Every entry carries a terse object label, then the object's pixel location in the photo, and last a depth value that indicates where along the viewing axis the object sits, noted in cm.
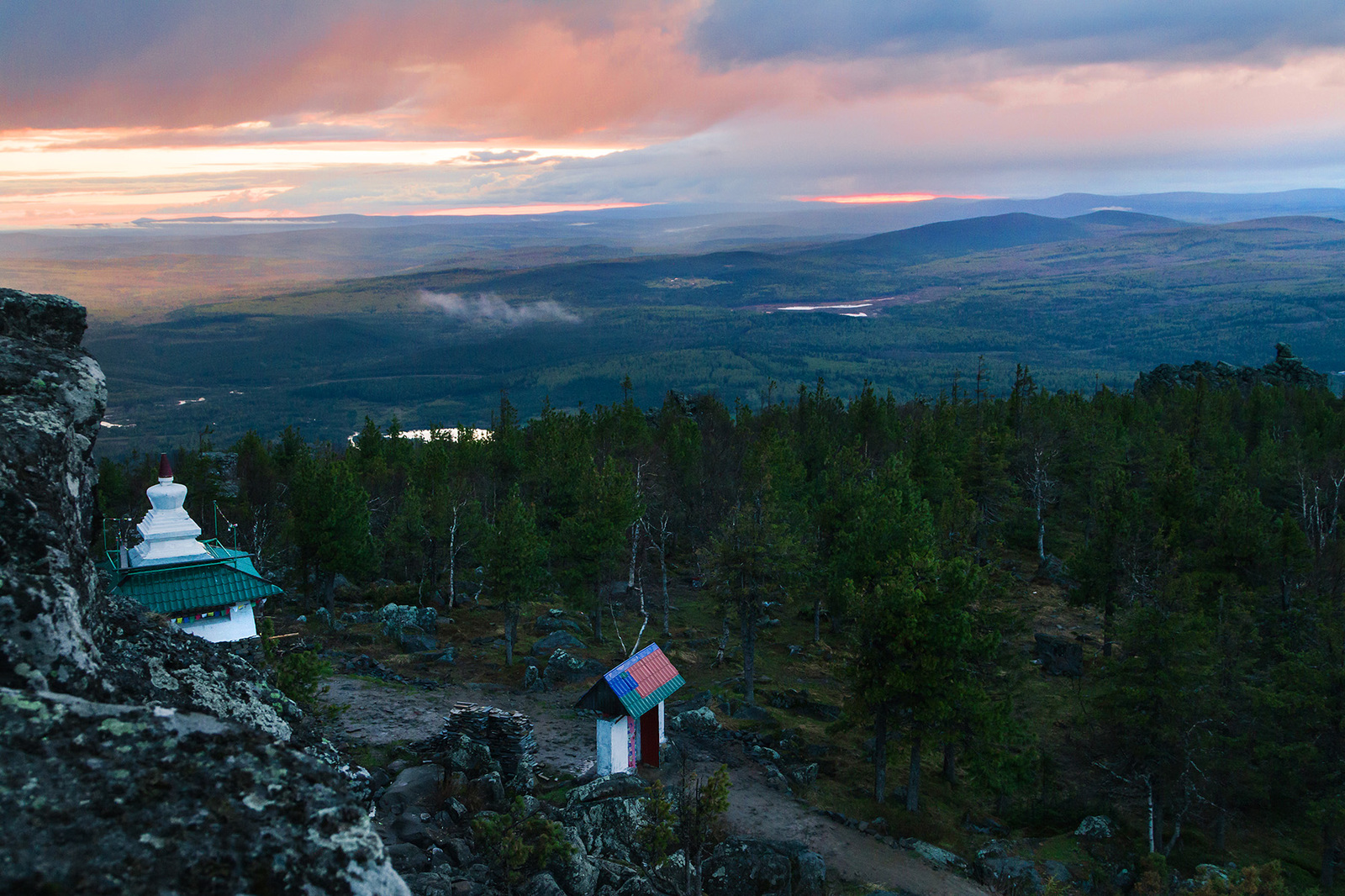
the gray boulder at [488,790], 2055
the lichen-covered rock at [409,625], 3866
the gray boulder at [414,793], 1909
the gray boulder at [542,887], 1520
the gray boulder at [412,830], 1684
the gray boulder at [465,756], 2250
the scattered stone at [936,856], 2248
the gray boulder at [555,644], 3922
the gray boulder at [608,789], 2084
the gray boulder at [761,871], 1884
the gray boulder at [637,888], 1634
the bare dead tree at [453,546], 4710
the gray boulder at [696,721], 2944
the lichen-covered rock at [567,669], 3509
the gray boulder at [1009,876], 2191
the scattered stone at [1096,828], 2745
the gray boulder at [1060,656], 4359
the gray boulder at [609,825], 1884
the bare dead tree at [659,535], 4513
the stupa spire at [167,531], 2059
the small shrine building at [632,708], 2381
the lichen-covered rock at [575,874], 1595
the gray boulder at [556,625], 4431
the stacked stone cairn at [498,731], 2381
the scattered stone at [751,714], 3209
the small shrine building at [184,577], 1989
